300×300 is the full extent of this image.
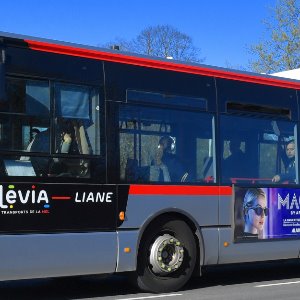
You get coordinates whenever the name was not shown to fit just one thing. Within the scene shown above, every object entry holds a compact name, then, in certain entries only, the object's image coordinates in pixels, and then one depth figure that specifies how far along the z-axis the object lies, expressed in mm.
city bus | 7117
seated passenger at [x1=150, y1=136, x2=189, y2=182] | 8352
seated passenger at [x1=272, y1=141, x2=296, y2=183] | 9641
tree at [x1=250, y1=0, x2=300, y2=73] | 36688
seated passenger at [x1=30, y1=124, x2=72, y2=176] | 7180
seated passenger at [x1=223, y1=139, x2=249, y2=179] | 9008
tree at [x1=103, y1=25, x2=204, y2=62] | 43844
